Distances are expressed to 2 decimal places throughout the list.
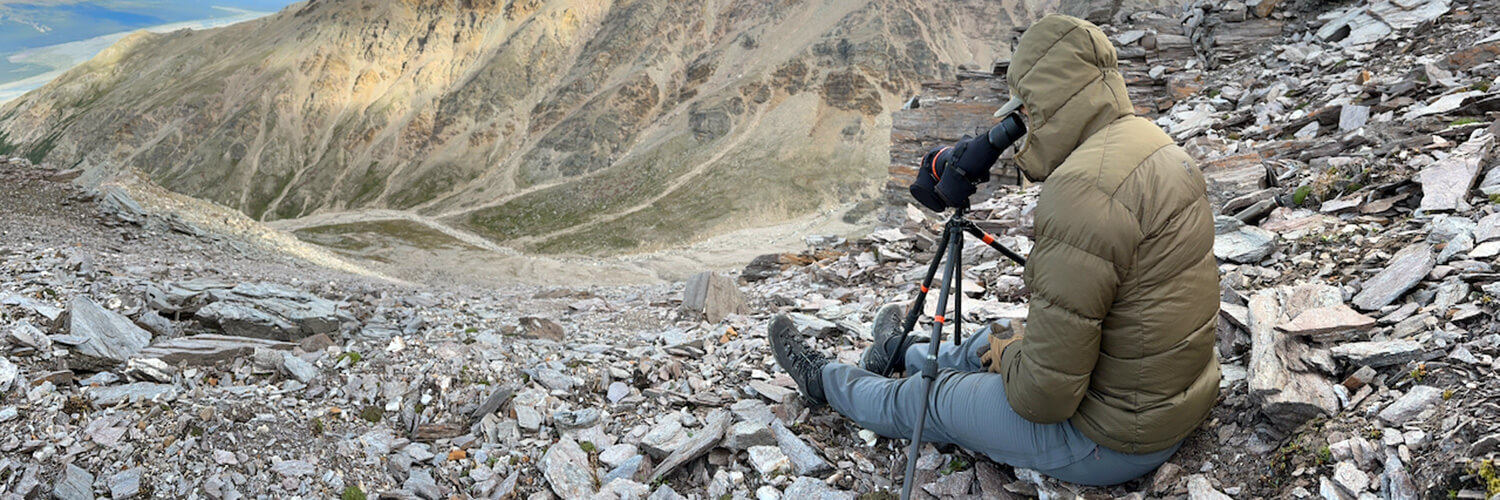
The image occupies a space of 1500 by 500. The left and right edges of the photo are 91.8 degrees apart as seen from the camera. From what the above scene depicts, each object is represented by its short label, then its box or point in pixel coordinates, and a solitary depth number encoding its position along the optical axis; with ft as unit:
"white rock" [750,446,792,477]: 16.28
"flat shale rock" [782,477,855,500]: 15.31
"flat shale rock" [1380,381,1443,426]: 12.29
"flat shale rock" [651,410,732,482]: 16.70
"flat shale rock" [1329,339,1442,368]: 13.74
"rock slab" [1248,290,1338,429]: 13.48
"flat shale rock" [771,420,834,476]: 16.16
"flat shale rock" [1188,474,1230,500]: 12.85
